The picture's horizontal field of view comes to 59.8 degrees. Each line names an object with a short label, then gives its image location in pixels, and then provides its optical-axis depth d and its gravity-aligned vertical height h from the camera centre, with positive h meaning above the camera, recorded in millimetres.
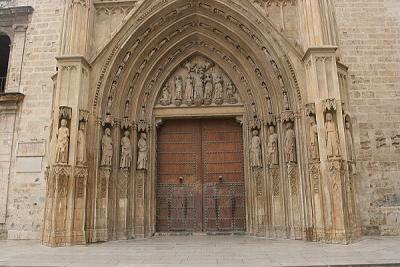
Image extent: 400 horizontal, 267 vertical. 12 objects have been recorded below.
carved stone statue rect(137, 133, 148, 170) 10391 +1742
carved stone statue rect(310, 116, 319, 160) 8750 +1674
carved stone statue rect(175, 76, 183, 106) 11250 +3824
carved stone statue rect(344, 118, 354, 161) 9117 +1800
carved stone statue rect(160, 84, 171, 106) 11328 +3626
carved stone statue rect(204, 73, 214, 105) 11211 +3843
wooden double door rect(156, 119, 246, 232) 10633 +1023
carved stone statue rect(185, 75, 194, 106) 11195 +3783
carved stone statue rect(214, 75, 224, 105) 11188 +3763
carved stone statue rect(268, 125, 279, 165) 9891 +1699
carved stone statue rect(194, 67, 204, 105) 11172 +3957
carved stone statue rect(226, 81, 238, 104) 11227 +3699
